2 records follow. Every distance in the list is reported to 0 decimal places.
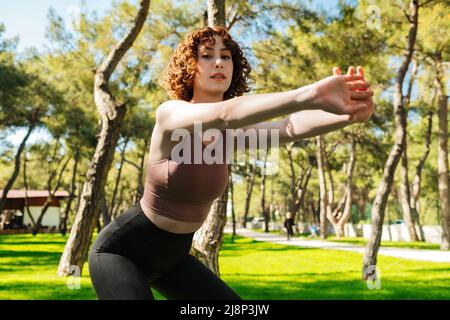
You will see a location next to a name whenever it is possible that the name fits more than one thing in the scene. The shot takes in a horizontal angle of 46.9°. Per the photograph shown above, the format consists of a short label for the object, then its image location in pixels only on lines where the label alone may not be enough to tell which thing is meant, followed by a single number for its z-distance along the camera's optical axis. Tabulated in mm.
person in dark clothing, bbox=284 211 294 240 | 29978
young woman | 1707
